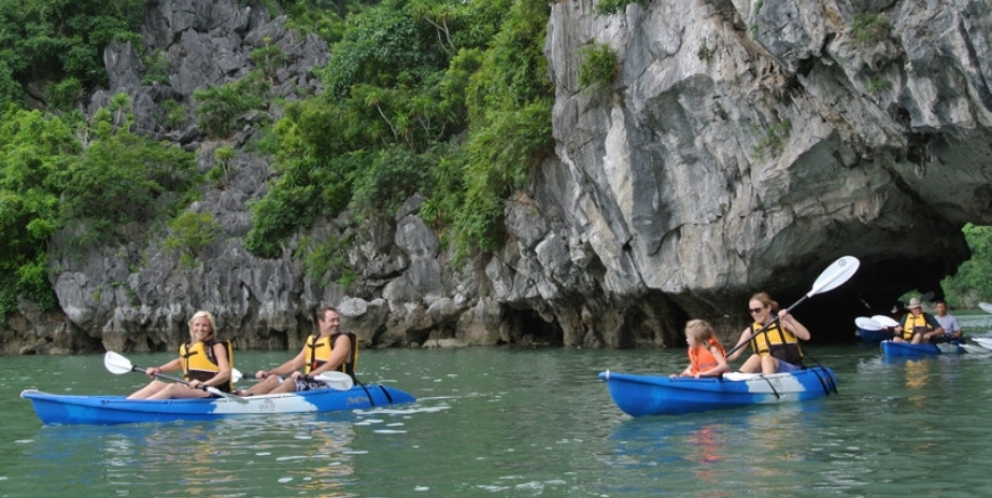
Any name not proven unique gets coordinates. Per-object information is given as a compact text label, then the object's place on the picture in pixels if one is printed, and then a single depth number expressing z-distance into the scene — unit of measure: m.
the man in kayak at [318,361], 12.84
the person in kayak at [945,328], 19.94
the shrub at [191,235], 36.44
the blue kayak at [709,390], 10.96
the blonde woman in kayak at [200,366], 11.99
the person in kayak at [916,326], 19.92
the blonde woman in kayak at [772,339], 12.26
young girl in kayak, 11.70
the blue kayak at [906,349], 19.41
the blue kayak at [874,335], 24.78
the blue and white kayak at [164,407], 11.56
